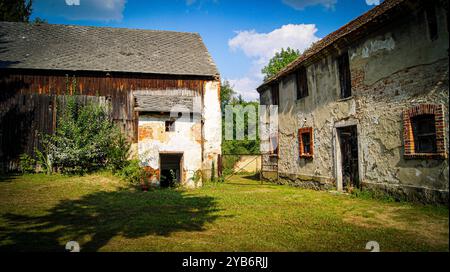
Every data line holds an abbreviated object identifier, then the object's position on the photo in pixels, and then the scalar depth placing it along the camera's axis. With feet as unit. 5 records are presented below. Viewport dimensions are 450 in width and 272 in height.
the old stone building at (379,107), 22.48
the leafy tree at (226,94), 122.31
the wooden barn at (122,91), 47.26
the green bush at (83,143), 44.29
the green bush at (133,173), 43.57
